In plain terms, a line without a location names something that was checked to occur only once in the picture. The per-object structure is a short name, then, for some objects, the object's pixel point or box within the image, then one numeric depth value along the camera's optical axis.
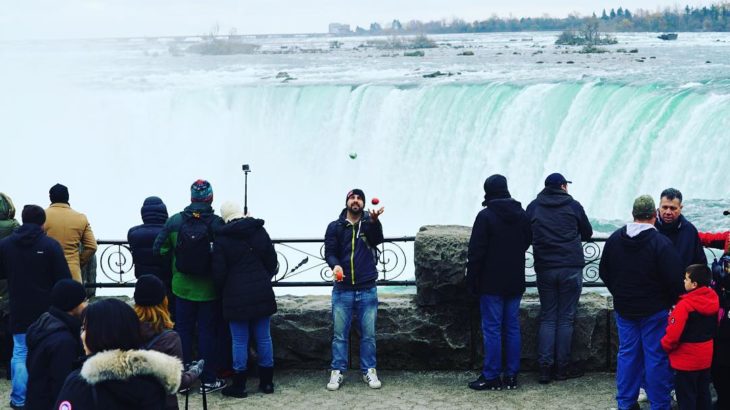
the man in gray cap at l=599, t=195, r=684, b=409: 6.68
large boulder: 7.84
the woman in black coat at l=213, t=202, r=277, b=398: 7.39
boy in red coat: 6.34
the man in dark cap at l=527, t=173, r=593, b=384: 7.61
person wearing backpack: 7.38
